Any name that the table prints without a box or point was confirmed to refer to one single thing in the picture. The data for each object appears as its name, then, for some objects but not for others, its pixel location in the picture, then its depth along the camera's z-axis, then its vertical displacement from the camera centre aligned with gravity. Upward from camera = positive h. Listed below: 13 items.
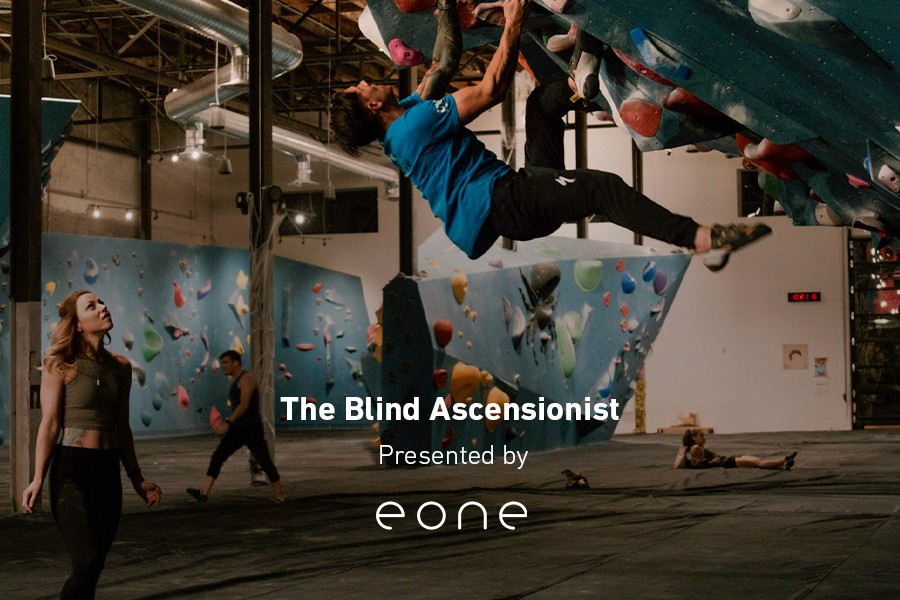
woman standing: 5.09 -0.18
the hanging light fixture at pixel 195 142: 20.44 +3.98
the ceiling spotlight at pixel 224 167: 22.51 +3.91
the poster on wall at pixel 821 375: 25.78 +0.05
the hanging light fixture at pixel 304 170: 23.88 +4.05
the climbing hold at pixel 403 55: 5.70 +1.48
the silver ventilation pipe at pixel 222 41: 15.48 +4.53
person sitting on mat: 16.14 -0.99
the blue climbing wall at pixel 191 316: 23.31 +1.49
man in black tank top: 12.73 -0.37
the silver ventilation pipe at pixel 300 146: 20.47 +4.45
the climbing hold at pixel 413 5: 5.73 +1.70
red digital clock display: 25.78 +1.63
